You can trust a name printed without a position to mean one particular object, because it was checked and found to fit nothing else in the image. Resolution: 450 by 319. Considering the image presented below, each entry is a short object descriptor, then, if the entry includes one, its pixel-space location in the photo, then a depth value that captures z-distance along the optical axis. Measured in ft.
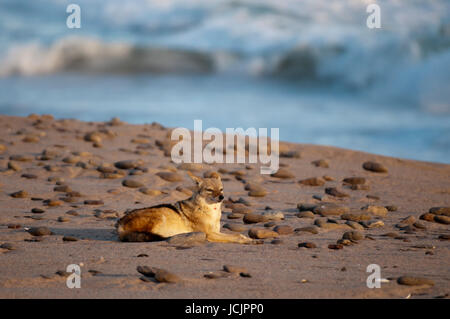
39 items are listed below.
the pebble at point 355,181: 72.64
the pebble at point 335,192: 66.08
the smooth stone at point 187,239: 45.71
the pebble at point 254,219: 54.34
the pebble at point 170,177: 69.51
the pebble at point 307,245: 45.98
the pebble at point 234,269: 39.14
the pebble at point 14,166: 71.77
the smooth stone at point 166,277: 37.27
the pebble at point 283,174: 74.64
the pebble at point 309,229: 50.62
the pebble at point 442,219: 55.19
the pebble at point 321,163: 82.28
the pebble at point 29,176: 69.31
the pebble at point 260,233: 48.75
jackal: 46.26
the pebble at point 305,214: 56.34
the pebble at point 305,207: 58.80
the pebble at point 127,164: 73.36
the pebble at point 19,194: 61.82
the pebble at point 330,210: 57.11
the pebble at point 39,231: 48.91
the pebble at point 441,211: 57.72
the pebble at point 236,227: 51.37
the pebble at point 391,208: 60.80
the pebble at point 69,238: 47.42
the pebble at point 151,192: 64.54
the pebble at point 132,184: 66.33
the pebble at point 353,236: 48.08
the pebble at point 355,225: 52.75
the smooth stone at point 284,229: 50.11
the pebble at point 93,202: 60.08
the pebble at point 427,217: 56.11
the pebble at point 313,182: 71.82
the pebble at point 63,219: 53.88
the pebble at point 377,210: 58.23
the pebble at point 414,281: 36.83
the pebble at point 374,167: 80.18
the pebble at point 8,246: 45.32
